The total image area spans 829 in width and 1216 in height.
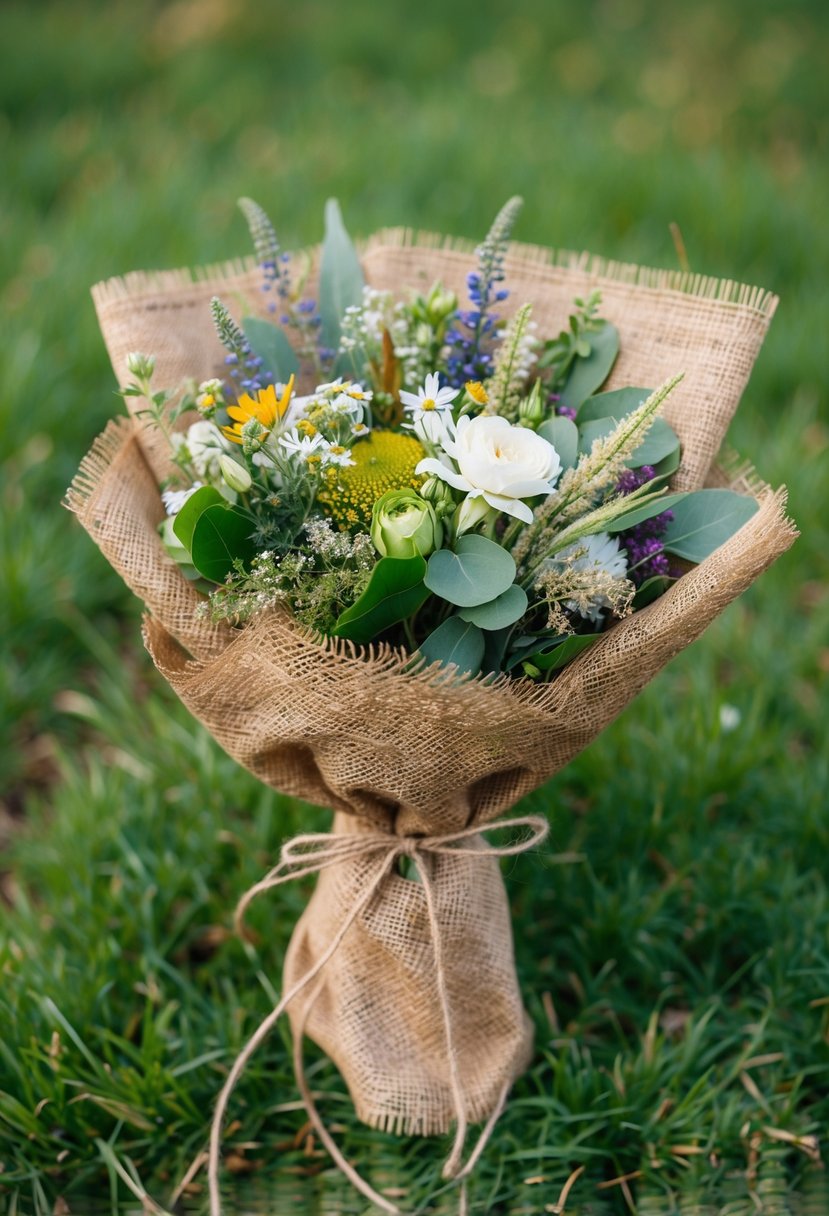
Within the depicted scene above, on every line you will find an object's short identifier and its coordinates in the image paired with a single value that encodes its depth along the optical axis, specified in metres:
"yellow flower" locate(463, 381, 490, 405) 1.20
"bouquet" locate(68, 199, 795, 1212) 1.15
